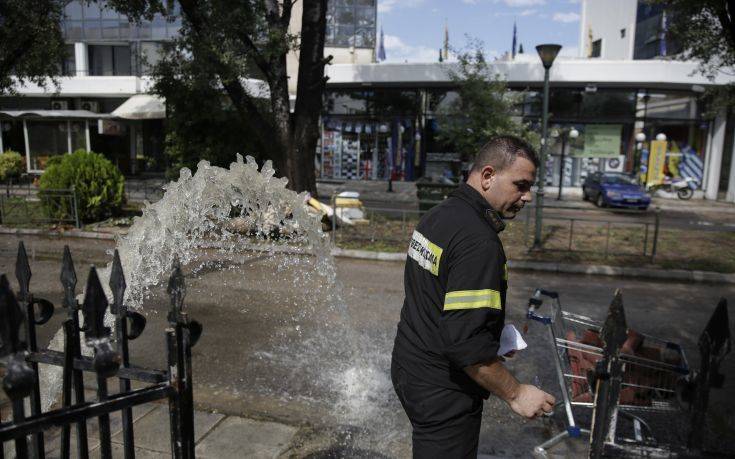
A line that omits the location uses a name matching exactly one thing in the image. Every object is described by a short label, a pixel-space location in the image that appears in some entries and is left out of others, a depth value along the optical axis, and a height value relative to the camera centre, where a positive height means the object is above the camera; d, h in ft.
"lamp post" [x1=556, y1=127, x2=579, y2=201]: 80.02 +2.13
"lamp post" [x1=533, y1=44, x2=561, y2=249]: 37.76 +2.26
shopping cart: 12.95 -5.24
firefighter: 7.51 -2.23
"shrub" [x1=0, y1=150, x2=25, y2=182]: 81.82 -3.74
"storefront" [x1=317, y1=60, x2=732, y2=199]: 80.23 +4.98
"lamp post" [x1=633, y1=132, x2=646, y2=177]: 86.33 -0.78
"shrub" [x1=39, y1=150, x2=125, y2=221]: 44.45 -3.18
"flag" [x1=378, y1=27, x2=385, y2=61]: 119.24 +20.46
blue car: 68.95 -4.88
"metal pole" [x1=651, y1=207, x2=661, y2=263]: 34.80 -5.14
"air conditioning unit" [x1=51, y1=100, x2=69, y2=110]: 103.50 +6.62
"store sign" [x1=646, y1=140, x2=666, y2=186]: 86.84 -1.43
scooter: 83.15 -4.90
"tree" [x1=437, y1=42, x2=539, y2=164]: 65.87 +4.59
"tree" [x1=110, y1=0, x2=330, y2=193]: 39.32 +6.32
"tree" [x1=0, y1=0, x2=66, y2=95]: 42.50 +7.95
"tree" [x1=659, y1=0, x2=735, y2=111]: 36.99 +8.04
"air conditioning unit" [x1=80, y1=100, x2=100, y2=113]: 101.96 +6.31
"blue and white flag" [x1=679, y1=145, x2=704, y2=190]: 86.58 -1.72
